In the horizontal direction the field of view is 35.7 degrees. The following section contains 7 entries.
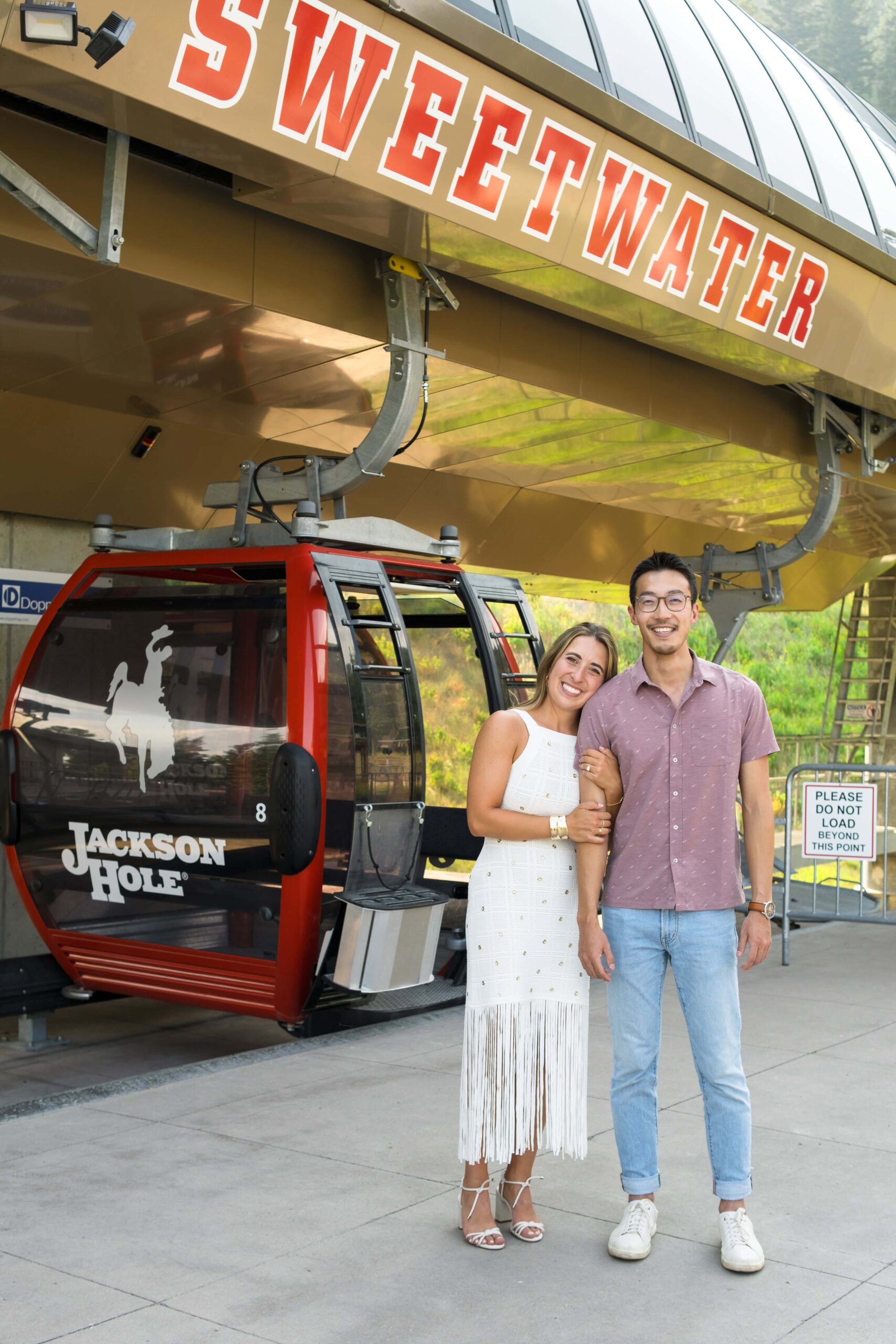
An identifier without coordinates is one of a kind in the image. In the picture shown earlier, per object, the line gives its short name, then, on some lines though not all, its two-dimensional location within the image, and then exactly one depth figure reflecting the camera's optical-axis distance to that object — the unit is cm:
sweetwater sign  528
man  391
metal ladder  1856
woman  398
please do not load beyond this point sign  926
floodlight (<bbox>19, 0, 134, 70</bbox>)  443
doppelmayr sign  845
